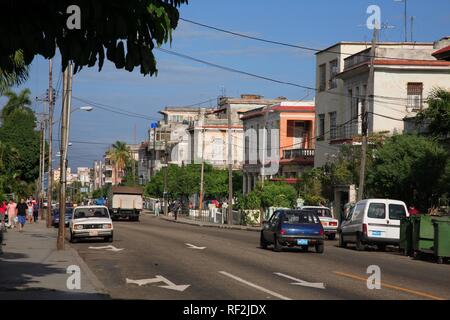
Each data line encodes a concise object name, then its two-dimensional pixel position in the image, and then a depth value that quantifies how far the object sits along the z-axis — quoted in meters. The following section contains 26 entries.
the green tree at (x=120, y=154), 161.71
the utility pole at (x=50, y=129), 53.77
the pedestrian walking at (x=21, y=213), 47.34
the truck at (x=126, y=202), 71.62
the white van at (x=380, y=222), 32.06
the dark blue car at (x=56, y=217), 54.21
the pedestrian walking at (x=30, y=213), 63.12
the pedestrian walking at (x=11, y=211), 48.88
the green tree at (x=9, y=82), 22.14
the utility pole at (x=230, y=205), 60.37
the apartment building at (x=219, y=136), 103.75
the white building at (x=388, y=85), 53.09
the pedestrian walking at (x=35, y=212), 66.65
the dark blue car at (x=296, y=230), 29.75
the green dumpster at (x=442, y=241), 26.19
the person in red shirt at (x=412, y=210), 38.24
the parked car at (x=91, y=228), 35.47
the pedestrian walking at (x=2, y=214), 41.92
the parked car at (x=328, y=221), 42.41
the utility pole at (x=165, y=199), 91.19
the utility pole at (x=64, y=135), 29.59
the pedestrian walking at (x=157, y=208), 97.14
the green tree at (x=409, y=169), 40.50
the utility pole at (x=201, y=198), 80.38
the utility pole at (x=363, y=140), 40.97
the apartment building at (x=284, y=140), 70.62
